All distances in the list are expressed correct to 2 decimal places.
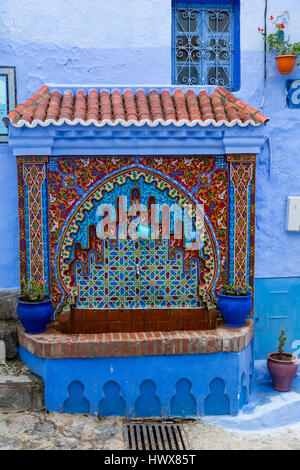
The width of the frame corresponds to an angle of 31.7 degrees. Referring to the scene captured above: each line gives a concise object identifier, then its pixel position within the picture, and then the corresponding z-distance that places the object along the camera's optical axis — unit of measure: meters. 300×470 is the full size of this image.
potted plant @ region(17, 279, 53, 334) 5.59
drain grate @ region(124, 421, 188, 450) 4.90
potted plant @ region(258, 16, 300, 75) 6.30
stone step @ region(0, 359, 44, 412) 5.34
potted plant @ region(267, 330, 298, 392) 6.17
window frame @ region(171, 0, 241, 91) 6.54
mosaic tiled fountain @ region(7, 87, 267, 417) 5.45
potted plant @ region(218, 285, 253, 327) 5.81
